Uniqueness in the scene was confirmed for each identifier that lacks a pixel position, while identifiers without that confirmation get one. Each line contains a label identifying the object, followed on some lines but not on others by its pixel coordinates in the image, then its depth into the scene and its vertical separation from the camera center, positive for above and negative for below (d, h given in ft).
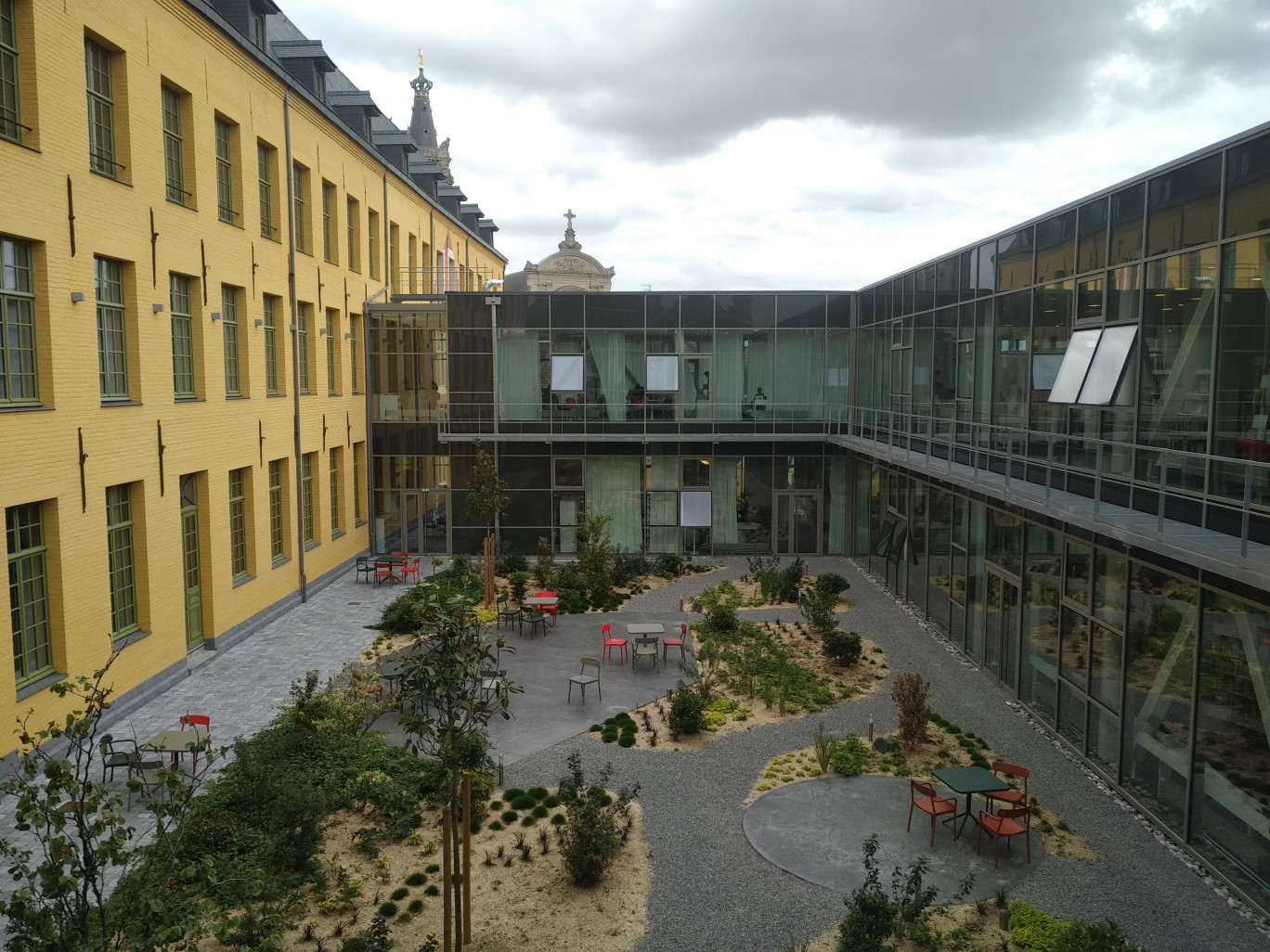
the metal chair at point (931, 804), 35.01 -16.25
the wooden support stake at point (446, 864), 25.84 -13.54
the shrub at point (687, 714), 45.37 -16.19
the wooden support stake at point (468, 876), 28.27 -15.07
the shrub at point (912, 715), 42.98 -15.43
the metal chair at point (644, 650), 56.08 -16.33
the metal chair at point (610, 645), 57.98 -16.57
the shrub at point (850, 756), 41.01 -16.92
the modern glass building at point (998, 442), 31.86 -3.84
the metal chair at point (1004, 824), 33.45 -16.20
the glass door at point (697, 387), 87.25 -0.46
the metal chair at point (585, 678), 50.21 -16.14
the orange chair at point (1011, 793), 36.19 -16.12
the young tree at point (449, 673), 25.90 -8.12
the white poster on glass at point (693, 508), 88.38 -12.02
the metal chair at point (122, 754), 35.81 -15.53
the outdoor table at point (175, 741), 36.52 -14.54
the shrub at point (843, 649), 54.75 -15.71
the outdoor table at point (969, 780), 35.35 -15.45
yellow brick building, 40.63 +2.85
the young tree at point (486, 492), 71.10 -8.45
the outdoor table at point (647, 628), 59.11 -15.76
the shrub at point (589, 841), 31.58 -15.91
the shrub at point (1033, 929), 27.99 -16.81
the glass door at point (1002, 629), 49.83 -13.70
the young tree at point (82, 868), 15.60 -8.57
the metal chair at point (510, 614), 64.99 -16.43
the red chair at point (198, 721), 40.45 -14.86
